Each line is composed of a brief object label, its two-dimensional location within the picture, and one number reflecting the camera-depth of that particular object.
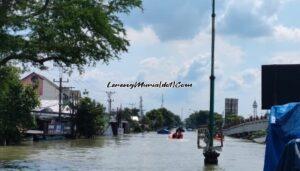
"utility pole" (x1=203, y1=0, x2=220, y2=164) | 24.53
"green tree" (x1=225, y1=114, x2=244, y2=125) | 174.69
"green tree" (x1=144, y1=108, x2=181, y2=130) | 194.00
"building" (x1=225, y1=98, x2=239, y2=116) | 182.20
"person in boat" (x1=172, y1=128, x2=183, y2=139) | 91.72
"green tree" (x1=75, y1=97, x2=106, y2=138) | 85.25
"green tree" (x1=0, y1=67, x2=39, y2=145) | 54.09
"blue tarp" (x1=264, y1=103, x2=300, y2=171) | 6.13
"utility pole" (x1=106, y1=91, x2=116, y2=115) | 142.82
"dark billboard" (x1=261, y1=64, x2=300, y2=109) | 7.34
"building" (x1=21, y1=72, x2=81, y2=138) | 75.00
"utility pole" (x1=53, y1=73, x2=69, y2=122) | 81.62
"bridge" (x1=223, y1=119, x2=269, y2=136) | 92.79
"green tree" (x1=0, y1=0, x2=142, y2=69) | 18.16
